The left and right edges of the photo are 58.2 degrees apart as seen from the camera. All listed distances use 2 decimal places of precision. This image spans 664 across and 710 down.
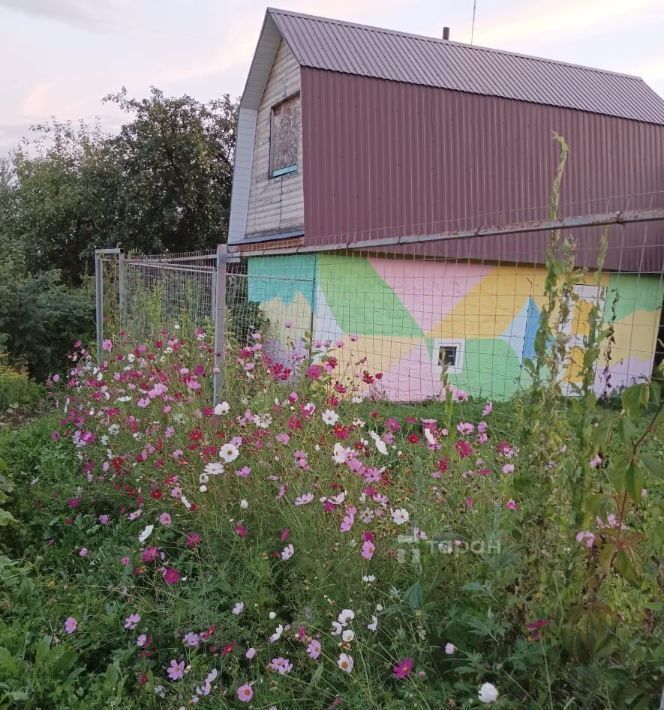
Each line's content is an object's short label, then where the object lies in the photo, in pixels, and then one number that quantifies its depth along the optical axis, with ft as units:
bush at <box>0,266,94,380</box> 28.22
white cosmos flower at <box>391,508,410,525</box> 6.81
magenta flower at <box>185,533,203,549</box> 8.25
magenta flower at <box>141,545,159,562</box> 8.02
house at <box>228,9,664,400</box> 28.12
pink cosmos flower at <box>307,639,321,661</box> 6.39
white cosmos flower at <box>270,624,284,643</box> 6.67
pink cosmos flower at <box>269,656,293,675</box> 6.45
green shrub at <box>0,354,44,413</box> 24.08
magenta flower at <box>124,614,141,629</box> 7.80
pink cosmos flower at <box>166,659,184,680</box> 7.00
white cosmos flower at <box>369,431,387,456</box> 7.73
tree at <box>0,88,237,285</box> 50.14
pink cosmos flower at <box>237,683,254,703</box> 6.40
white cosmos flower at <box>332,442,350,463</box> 7.57
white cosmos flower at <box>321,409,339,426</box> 8.80
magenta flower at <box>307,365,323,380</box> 10.27
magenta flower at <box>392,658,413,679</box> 5.60
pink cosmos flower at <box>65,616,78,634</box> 8.06
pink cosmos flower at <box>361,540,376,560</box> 6.75
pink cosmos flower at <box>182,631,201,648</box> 7.23
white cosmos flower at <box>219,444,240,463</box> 8.61
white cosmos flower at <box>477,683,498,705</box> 4.49
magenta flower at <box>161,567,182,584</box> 7.59
